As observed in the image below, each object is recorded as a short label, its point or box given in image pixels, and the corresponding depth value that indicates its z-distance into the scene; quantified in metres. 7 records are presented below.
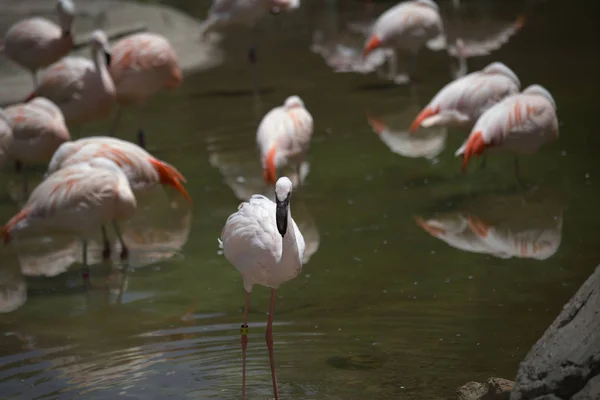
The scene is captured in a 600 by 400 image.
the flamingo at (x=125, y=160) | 10.31
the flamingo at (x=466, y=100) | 11.95
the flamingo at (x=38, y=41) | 14.99
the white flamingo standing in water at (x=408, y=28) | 16.06
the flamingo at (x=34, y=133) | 11.77
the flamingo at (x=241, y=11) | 16.37
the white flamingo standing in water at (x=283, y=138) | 11.23
